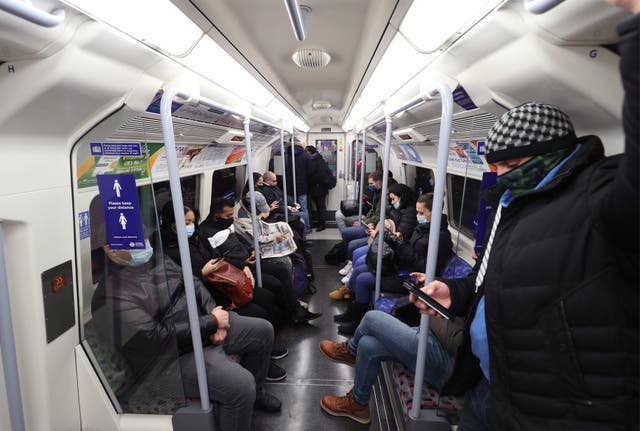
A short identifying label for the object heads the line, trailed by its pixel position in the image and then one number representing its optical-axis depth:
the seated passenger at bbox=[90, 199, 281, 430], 2.11
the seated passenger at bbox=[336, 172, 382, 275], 5.29
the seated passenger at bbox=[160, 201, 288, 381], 2.67
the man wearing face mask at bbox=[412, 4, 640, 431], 0.91
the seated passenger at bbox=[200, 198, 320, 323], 3.76
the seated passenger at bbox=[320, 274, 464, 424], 2.10
